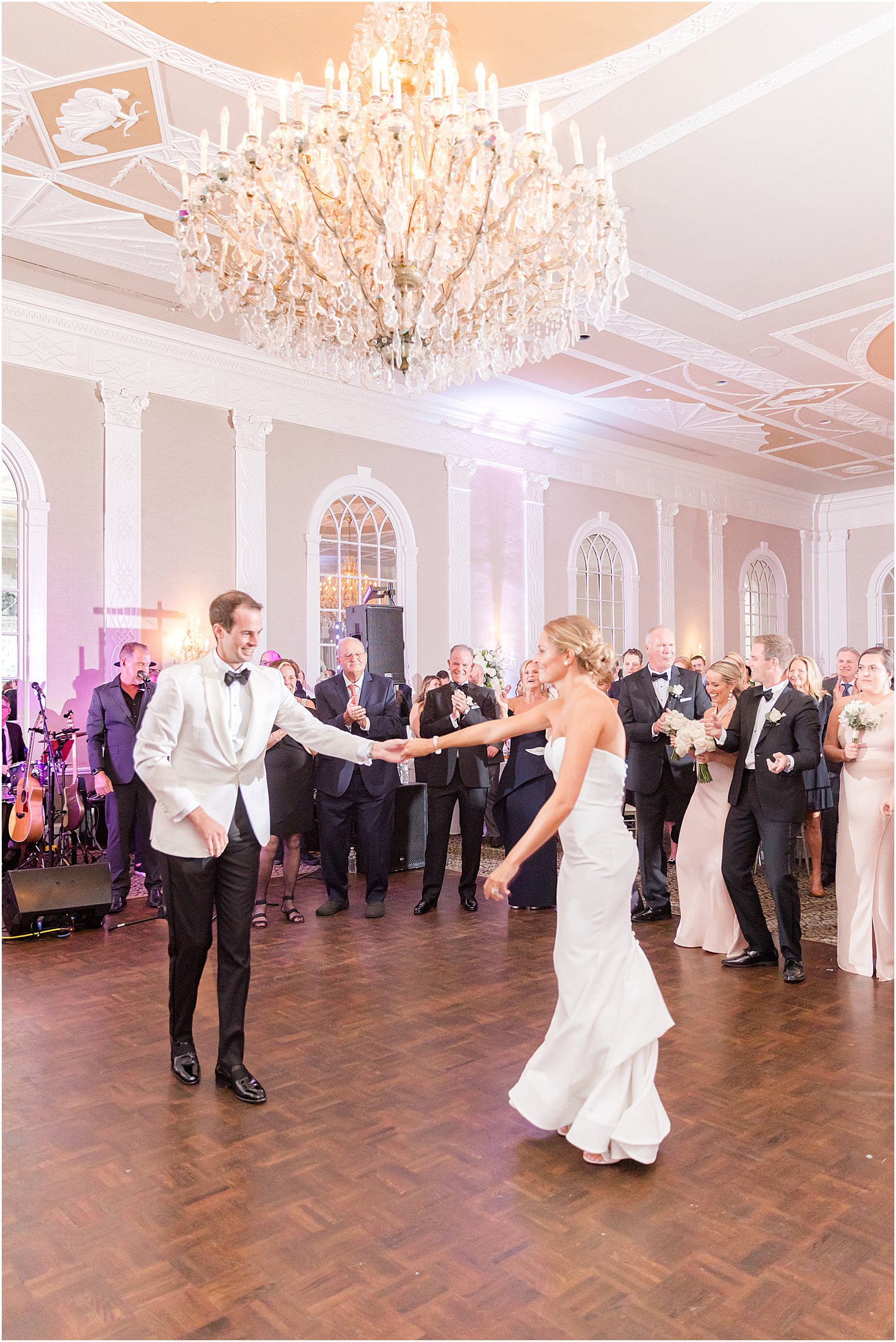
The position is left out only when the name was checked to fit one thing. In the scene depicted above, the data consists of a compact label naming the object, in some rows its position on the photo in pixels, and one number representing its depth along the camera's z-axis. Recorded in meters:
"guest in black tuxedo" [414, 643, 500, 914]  6.46
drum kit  6.47
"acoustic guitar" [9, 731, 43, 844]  6.44
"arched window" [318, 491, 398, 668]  9.98
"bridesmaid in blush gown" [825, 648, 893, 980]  5.05
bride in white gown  3.02
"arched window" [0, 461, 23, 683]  7.84
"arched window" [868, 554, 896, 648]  16.36
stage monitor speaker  5.81
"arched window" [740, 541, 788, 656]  15.59
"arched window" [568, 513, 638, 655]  12.77
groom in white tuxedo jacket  3.43
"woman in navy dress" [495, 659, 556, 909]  6.49
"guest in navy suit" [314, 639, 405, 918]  6.34
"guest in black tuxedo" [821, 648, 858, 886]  7.43
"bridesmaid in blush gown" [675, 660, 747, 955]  5.38
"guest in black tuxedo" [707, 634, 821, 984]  4.86
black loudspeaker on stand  9.38
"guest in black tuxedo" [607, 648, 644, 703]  9.78
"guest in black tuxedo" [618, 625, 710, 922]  6.27
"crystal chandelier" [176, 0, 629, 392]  4.14
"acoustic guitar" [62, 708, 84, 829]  7.05
